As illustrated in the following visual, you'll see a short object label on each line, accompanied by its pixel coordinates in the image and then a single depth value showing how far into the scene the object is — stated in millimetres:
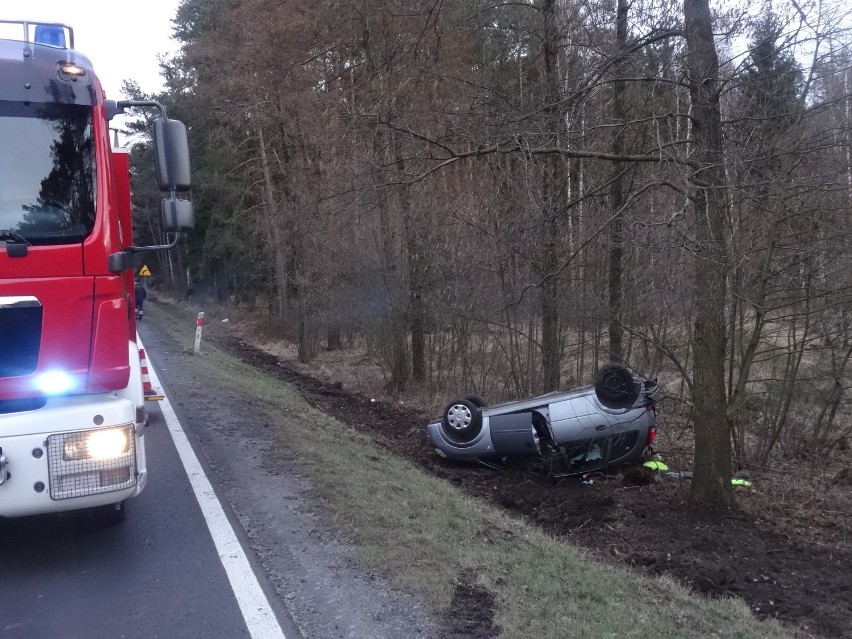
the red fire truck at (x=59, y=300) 4781
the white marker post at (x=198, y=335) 20422
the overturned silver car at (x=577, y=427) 9531
